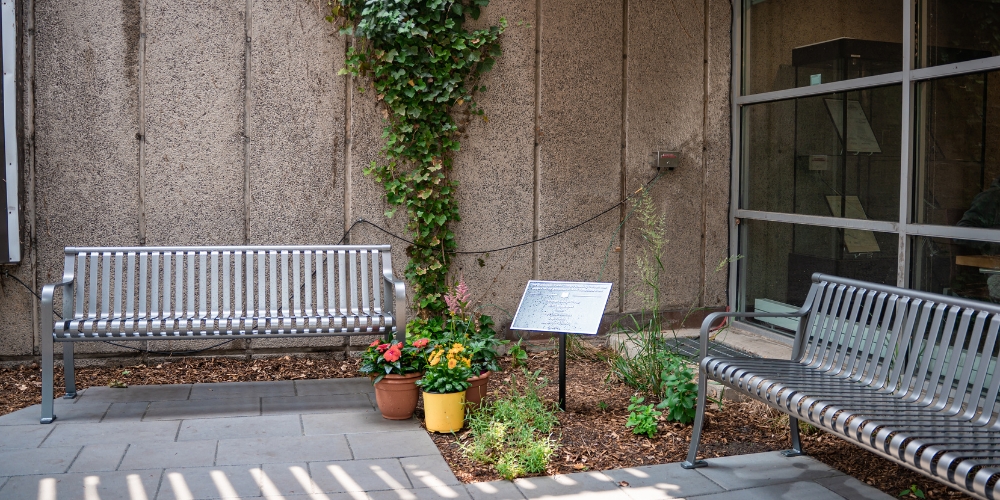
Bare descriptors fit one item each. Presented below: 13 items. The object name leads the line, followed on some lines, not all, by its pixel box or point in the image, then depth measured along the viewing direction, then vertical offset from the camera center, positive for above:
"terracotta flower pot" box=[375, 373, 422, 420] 4.89 -1.03
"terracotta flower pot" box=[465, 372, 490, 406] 4.82 -0.99
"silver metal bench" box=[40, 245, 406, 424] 5.23 -0.53
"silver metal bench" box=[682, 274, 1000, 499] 2.97 -0.75
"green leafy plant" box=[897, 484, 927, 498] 3.80 -1.24
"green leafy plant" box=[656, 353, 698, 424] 4.73 -0.99
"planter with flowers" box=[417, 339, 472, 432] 4.64 -0.95
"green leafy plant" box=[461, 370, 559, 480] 4.04 -1.11
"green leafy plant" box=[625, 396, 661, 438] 4.61 -1.11
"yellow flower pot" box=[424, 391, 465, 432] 4.64 -1.06
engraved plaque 4.80 -0.51
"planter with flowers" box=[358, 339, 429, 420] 4.88 -0.91
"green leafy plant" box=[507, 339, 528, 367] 6.23 -1.00
